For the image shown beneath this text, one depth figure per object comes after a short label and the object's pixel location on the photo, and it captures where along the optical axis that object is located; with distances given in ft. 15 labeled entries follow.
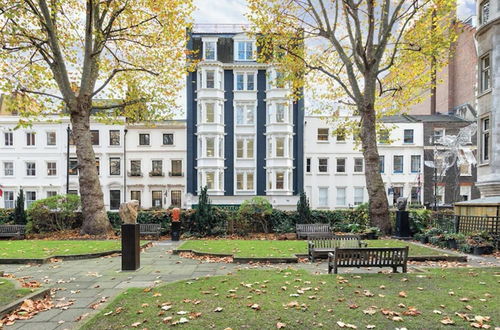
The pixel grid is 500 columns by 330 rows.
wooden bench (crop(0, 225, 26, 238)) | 57.62
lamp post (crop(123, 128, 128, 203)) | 132.16
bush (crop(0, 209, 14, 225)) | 64.80
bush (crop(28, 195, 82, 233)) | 60.90
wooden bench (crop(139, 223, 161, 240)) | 56.76
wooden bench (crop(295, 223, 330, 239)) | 53.31
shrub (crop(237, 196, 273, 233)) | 60.03
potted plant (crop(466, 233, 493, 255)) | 40.52
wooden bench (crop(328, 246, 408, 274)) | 27.27
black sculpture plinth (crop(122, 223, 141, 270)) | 31.76
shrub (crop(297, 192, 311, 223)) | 61.00
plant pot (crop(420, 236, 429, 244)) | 50.81
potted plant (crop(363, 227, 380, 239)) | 53.11
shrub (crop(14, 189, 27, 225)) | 62.85
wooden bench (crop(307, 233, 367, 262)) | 35.40
